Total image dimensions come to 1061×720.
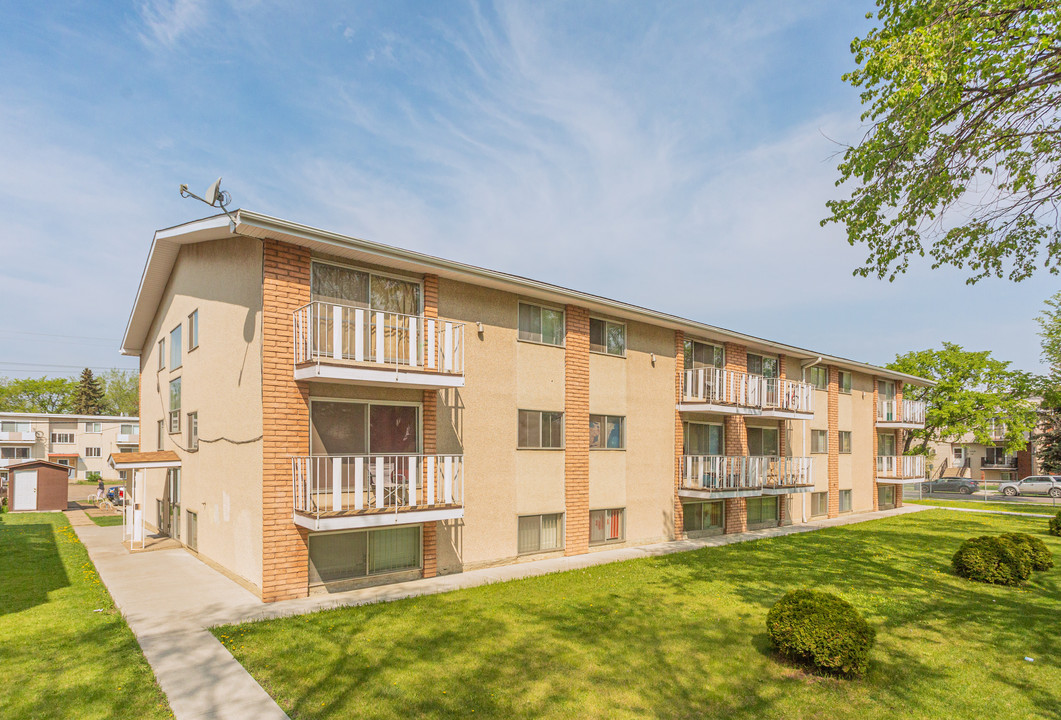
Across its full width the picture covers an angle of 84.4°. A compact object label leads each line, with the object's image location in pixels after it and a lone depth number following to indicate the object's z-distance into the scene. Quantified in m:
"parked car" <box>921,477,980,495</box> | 43.94
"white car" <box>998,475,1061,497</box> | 39.62
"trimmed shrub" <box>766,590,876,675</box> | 6.75
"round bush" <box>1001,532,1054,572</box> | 12.61
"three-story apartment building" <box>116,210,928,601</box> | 9.73
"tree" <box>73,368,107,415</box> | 67.56
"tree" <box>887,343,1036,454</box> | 36.59
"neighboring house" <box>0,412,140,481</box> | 46.23
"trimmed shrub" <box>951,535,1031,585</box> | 11.66
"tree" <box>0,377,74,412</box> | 66.62
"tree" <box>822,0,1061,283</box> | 7.55
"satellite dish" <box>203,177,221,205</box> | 9.04
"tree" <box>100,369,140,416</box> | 75.94
